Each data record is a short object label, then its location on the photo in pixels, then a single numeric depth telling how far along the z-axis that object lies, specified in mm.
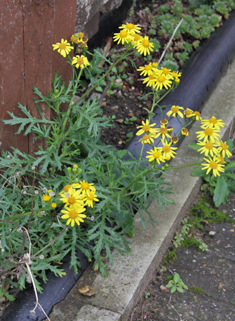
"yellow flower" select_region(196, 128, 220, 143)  2002
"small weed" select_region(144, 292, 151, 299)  2425
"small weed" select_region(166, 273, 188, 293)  2461
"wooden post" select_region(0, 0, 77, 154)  1851
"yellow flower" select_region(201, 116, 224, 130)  2015
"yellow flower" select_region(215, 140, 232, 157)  1985
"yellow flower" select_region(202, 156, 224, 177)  1948
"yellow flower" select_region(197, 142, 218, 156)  1897
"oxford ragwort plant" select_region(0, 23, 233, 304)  2059
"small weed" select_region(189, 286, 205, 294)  2465
